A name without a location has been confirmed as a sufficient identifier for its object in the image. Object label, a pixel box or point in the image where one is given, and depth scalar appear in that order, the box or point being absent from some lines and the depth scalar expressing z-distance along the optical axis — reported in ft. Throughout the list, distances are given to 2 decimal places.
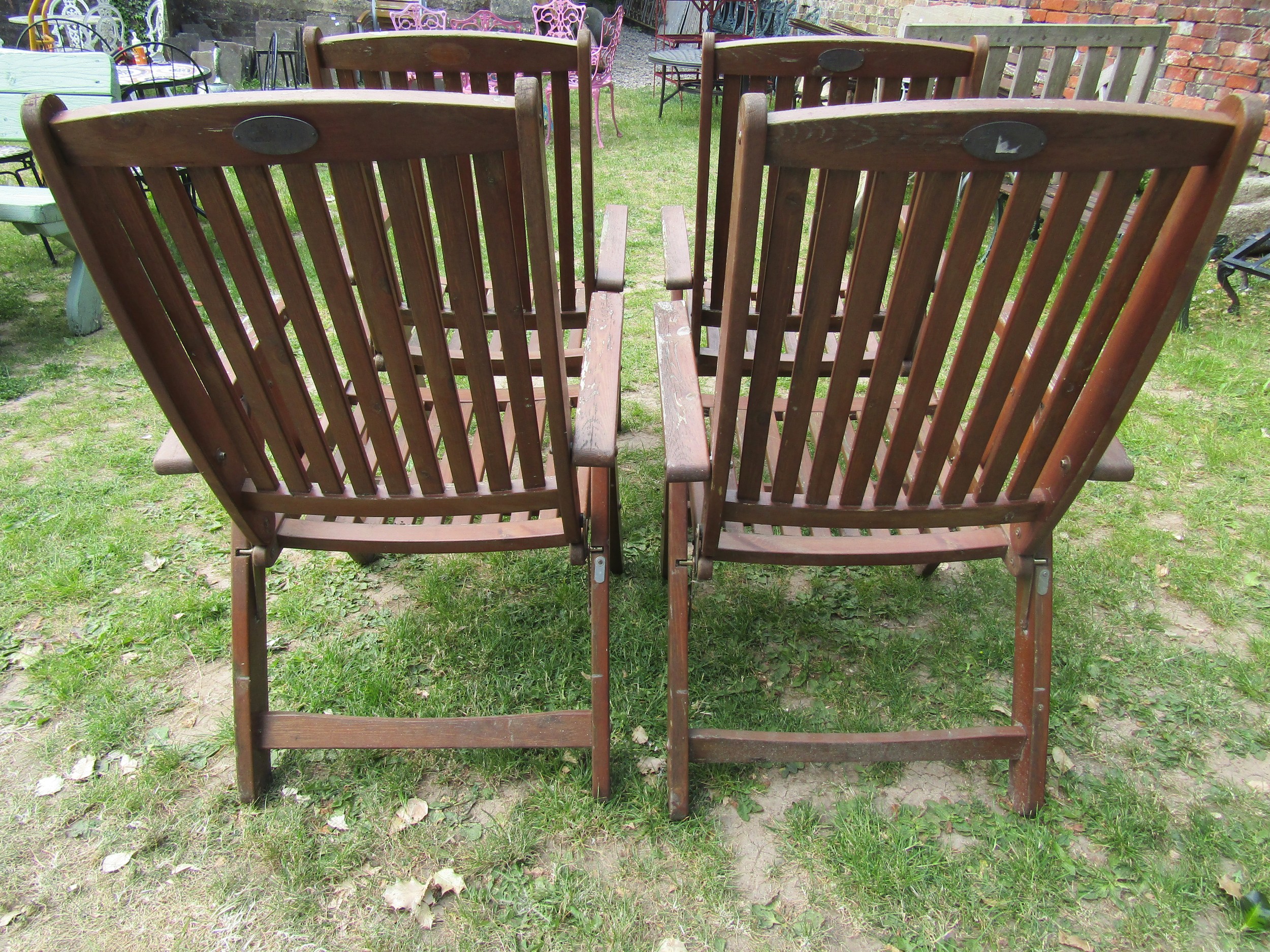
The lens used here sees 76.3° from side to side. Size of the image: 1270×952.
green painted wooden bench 14.58
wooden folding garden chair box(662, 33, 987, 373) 6.30
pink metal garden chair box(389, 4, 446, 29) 25.12
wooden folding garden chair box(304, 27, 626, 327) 6.43
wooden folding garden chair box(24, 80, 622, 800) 3.60
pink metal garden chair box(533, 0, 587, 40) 22.85
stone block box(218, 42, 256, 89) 27.45
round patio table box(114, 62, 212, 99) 15.88
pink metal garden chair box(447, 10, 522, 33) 24.50
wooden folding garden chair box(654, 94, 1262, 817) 3.54
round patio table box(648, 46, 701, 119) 25.55
